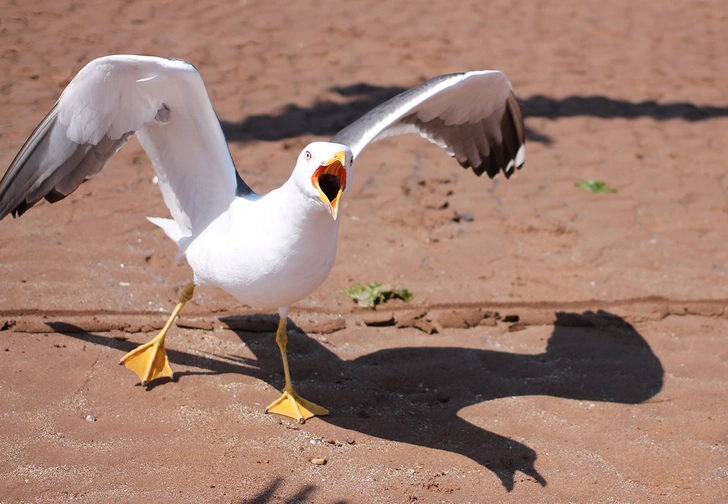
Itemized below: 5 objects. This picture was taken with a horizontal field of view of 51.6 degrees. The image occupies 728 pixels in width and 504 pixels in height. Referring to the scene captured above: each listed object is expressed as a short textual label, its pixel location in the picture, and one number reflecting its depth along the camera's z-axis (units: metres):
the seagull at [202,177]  3.35
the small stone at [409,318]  4.84
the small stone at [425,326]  4.79
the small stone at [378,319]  4.80
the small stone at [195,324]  4.56
